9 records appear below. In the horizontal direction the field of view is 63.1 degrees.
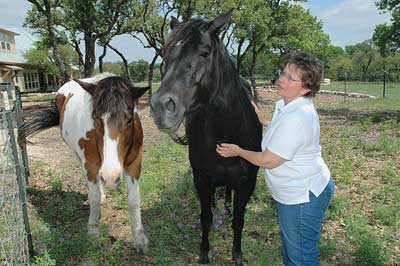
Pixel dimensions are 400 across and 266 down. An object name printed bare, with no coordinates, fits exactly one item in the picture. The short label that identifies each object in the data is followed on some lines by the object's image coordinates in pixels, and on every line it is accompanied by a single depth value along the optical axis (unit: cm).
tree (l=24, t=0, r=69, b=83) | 1381
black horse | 194
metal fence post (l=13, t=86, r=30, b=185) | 505
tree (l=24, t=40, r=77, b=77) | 3609
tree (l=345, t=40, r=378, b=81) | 6994
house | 3228
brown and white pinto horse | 264
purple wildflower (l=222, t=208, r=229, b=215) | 378
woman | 188
